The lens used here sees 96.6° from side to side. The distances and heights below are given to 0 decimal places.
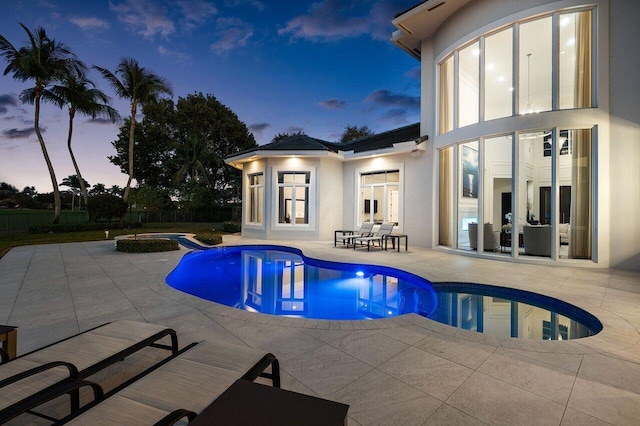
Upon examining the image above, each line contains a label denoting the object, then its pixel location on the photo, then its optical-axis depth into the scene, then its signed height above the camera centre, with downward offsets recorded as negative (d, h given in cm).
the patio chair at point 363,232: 1153 -81
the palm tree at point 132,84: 1983 +911
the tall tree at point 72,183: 5603 +591
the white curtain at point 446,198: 978 +51
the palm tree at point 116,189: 3091 +258
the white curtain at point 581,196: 739 +44
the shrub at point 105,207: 1705 +35
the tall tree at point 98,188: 4819 +427
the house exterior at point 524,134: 718 +232
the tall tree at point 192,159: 2480 +481
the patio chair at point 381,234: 1047 -81
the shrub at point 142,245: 964 -112
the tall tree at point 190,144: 2548 +651
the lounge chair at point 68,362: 156 -104
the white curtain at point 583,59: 748 +406
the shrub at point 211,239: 1173 -111
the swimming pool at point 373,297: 438 -170
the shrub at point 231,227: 1738 -87
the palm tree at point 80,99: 1731 +728
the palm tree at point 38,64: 1519 +824
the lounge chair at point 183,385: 142 -103
